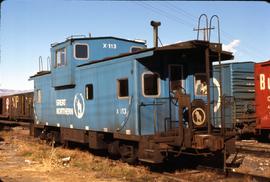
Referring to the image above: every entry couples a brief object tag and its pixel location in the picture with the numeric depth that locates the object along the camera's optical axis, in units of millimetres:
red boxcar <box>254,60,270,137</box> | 16172
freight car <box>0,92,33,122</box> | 23469
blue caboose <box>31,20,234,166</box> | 9672
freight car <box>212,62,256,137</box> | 18188
